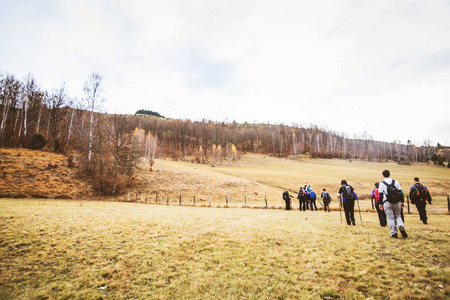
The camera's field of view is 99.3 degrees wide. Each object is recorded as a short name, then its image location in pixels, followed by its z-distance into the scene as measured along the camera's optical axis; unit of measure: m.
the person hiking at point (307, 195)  19.58
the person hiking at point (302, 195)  19.45
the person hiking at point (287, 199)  19.70
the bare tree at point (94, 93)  32.88
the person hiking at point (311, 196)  19.56
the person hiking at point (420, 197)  10.96
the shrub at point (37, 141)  34.28
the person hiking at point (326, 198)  18.35
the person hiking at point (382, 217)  9.72
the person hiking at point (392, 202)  7.62
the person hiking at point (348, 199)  10.48
